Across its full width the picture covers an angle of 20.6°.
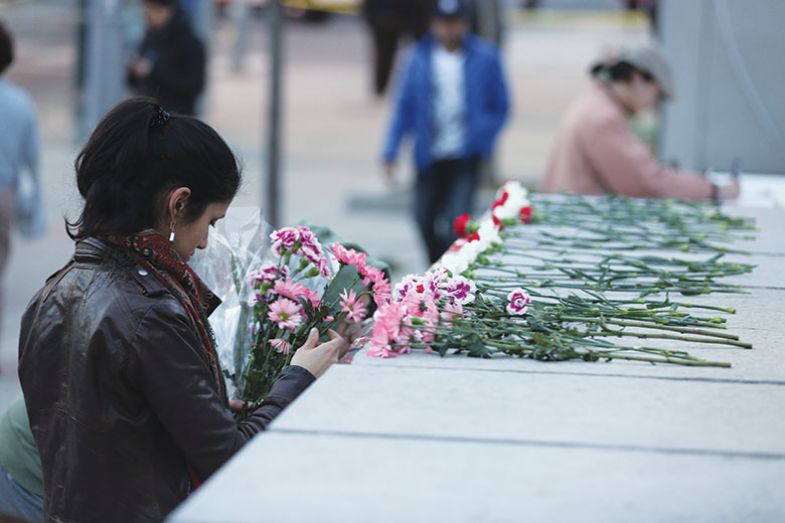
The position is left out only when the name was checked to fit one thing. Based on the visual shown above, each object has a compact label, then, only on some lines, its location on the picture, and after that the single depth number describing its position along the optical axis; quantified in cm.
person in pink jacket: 965
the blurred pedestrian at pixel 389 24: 2858
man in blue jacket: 1323
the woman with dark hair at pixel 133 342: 415
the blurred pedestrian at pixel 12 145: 1040
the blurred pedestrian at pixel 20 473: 484
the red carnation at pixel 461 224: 652
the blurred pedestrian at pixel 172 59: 1401
